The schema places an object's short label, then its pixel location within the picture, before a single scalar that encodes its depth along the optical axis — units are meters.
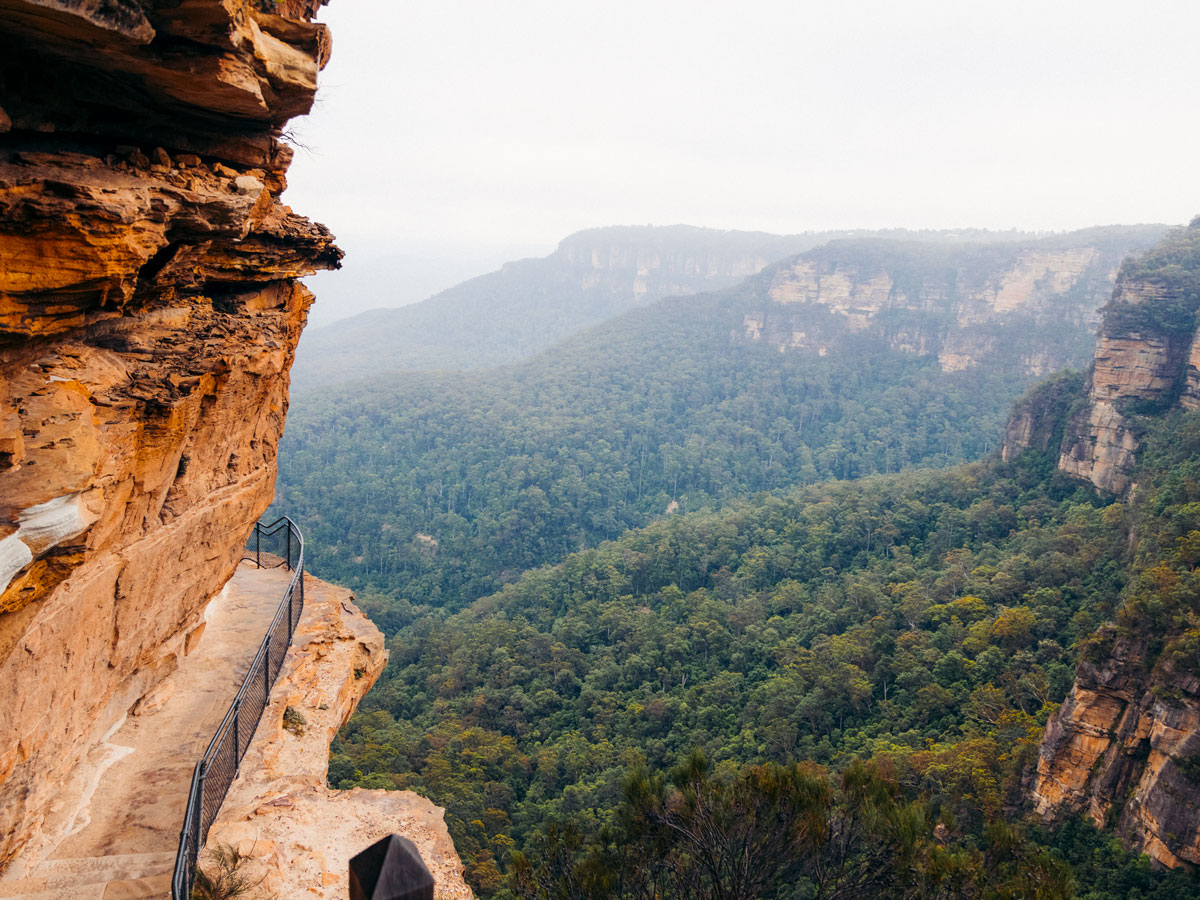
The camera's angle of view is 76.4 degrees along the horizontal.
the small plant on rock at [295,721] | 9.70
